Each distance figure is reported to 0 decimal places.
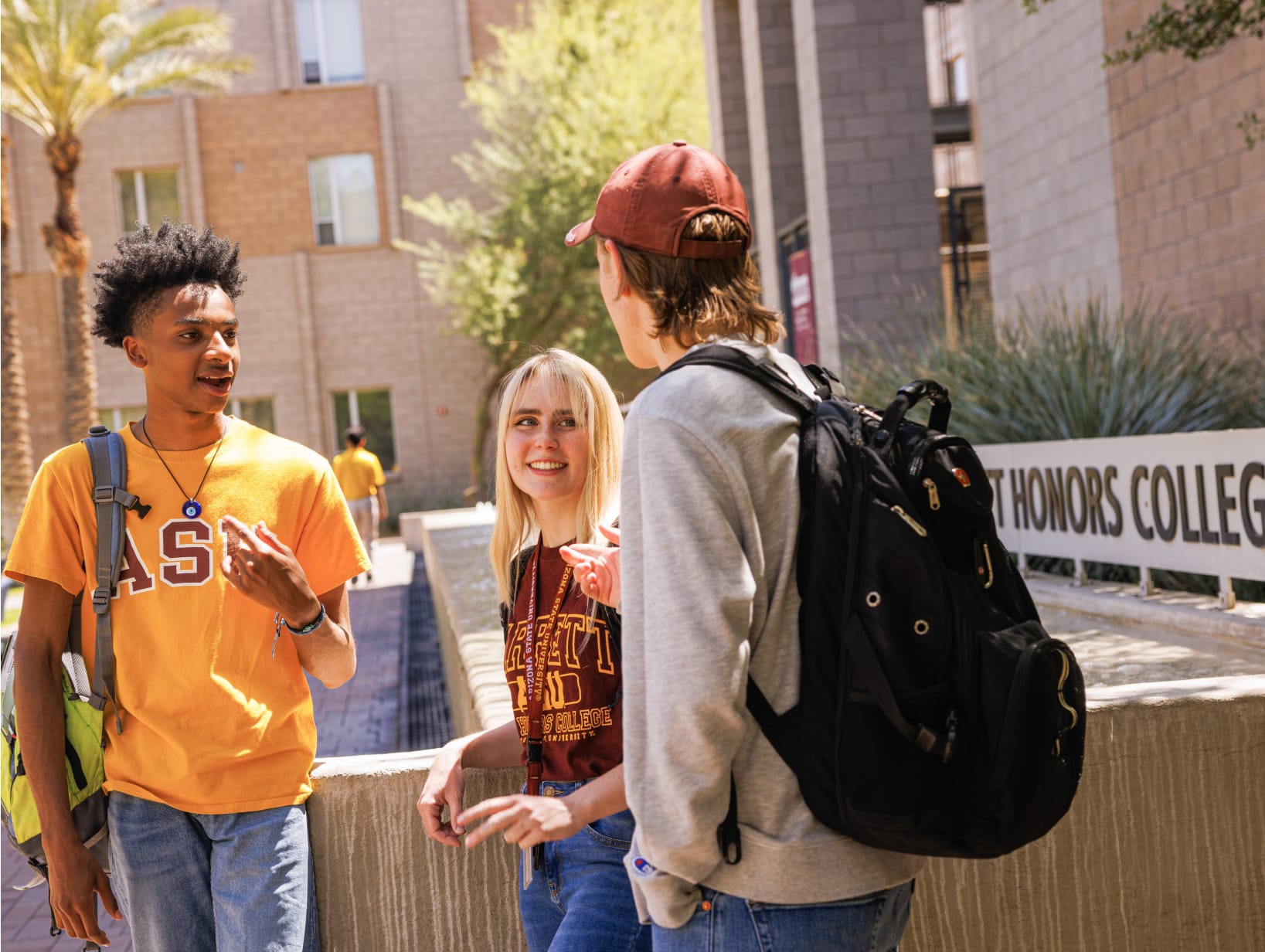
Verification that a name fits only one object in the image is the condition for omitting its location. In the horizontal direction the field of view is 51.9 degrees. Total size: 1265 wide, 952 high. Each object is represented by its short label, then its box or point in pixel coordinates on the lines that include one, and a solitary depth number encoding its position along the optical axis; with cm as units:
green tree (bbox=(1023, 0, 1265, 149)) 662
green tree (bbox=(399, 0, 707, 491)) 2620
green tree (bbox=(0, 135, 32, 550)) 2033
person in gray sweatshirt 169
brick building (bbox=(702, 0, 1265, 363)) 1016
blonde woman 222
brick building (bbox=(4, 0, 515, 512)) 3062
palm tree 2241
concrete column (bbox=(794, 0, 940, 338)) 1509
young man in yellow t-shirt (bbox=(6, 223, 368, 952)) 245
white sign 560
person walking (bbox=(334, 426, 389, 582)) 1642
